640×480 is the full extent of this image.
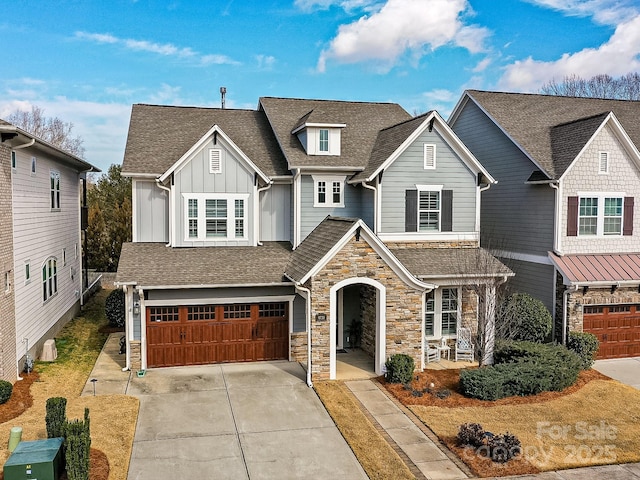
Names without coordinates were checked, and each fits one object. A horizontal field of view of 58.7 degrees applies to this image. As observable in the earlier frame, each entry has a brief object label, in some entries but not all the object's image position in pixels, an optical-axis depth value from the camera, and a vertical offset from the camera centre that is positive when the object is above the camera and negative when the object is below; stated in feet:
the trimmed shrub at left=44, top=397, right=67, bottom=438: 37.96 -13.65
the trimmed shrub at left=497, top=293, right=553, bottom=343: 63.72 -11.86
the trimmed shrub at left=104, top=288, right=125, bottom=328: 75.31 -12.59
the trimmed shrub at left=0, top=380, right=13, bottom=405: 47.34 -14.90
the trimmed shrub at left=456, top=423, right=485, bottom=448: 40.96 -16.10
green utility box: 33.17 -14.71
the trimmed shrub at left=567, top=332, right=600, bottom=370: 63.16 -14.79
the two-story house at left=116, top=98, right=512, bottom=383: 58.34 -3.41
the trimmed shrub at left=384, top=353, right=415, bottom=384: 55.36 -15.20
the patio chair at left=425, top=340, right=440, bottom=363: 63.82 -15.79
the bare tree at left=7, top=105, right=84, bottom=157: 184.44 +27.12
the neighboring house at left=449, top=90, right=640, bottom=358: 66.85 -1.23
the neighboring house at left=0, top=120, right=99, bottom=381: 51.72 -3.51
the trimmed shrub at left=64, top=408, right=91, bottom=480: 32.99 -13.91
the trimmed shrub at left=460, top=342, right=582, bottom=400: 52.01 -15.09
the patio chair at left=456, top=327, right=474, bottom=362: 65.41 -15.15
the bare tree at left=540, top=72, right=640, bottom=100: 165.68 +37.05
